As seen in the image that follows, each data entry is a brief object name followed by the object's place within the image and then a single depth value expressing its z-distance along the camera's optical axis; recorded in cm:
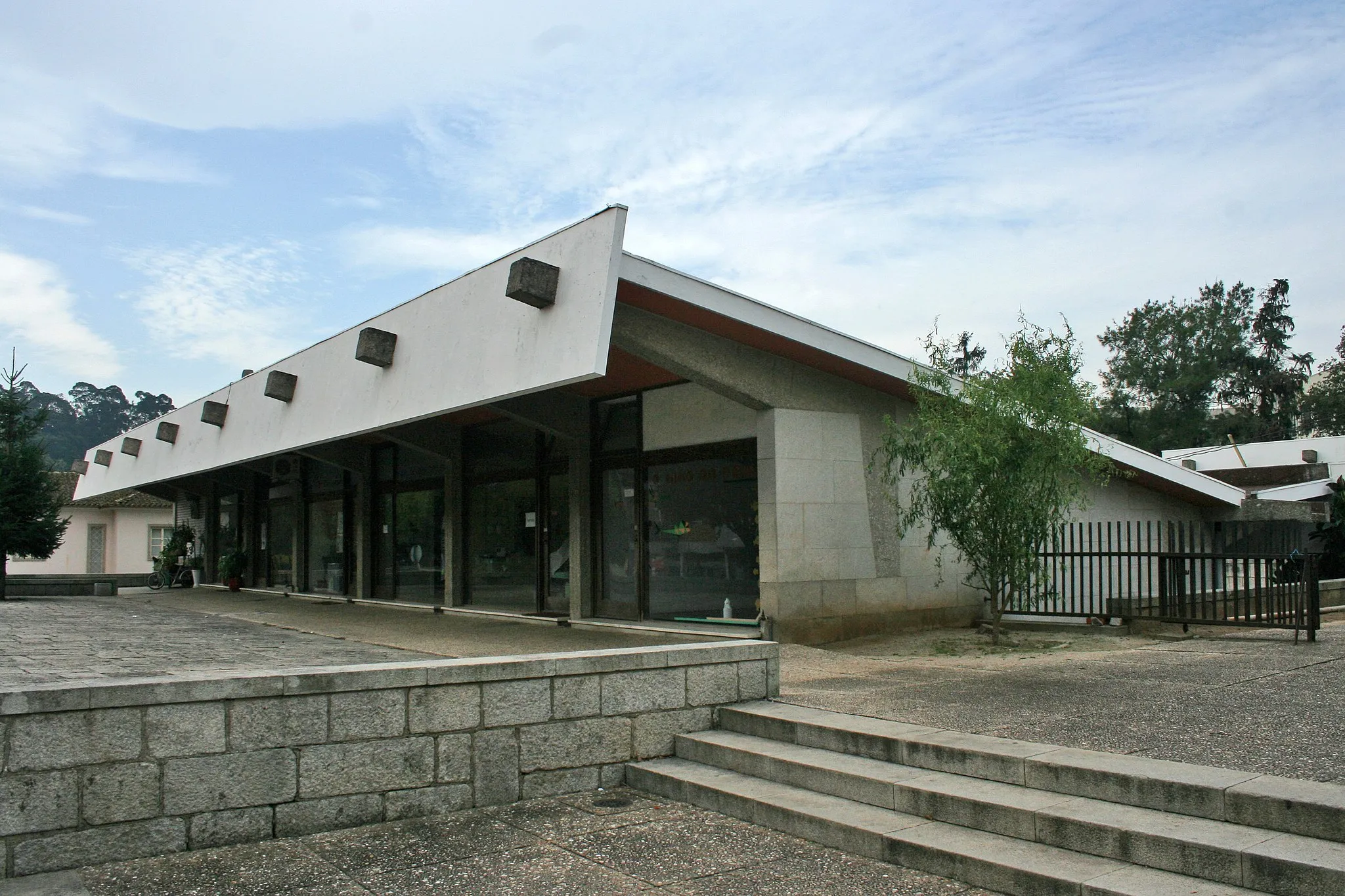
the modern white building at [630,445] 1066
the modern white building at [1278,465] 2211
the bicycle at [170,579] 2840
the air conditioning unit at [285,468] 2317
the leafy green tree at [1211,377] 5875
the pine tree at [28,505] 2239
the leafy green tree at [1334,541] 1805
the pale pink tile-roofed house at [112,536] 3775
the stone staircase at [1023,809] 427
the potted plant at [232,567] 2609
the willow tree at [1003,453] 1053
